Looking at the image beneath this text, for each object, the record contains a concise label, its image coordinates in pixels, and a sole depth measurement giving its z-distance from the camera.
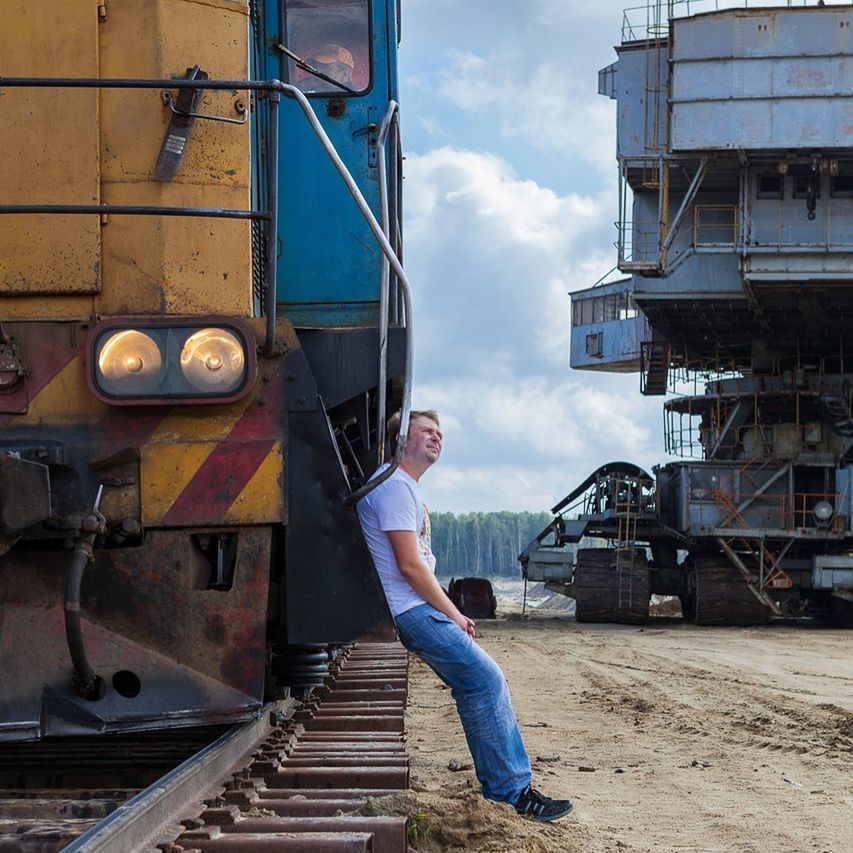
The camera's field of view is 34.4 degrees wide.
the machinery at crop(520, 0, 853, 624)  25.69
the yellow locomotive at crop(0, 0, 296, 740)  4.68
